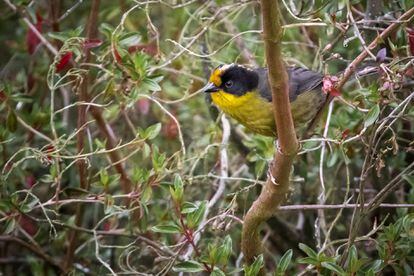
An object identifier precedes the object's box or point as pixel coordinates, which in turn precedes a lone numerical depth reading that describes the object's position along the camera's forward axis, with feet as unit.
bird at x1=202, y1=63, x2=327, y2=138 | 23.09
